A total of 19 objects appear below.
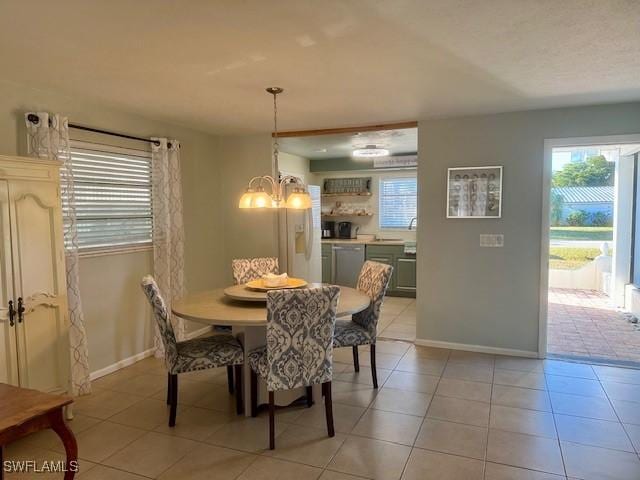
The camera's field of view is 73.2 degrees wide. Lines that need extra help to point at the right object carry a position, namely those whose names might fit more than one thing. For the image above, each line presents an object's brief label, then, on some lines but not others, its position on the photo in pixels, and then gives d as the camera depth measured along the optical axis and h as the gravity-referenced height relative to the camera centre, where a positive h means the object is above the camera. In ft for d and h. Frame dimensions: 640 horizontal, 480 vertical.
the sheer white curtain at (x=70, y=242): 10.22 -0.62
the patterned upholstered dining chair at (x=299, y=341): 8.16 -2.46
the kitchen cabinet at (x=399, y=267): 22.03 -2.69
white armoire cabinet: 8.38 -1.24
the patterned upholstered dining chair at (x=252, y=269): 13.21 -1.65
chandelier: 9.78 +0.40
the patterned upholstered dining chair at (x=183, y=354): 9.25 -3.06
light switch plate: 13.56 -0.84
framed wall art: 13.51 +0.68
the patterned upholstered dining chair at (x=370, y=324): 11.02 -2.96
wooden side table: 5.39 -2.56
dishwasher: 23.17 -2.63
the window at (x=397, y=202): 24.12 +0.71
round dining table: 8.80 -2.07
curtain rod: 10.02 +2.36
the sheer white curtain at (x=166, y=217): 13.70 -0.02
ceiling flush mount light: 18.78 +2.72
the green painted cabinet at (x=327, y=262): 23.84 -2.60
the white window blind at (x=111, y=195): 11.58 +0.63
